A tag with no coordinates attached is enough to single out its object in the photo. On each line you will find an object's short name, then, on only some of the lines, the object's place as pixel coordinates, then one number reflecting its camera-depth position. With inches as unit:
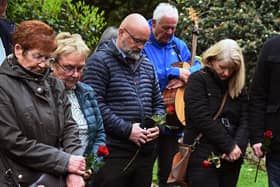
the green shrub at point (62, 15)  359.4
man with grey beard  268.8
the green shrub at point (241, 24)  558.4
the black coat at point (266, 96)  266.9
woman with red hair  195.3
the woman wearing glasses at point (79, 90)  232.3
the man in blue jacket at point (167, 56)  317.1
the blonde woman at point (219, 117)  270.2
